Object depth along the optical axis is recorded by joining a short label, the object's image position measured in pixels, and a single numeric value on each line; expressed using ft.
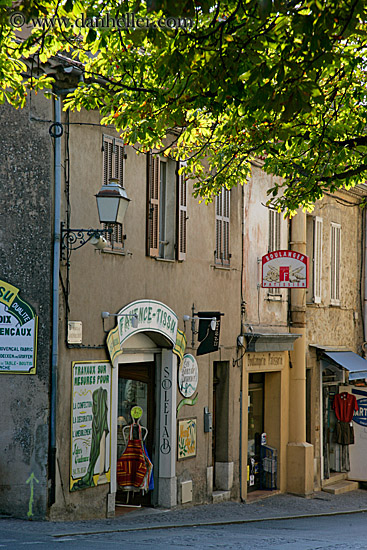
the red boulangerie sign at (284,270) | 57.21
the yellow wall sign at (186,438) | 49.11
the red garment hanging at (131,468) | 46.34
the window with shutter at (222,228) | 54.54
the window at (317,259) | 68.28
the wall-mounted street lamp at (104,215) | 38.52
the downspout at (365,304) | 78.95
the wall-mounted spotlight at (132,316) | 42.91
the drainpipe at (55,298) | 38.63
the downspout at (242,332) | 56.70
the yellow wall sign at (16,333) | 39.24
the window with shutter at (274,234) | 61.93
